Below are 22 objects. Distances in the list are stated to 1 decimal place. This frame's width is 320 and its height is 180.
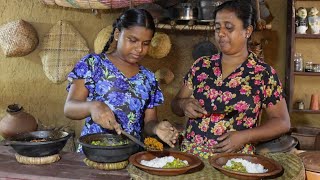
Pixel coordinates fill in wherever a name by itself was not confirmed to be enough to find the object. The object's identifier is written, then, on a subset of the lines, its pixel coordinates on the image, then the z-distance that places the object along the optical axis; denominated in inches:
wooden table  71.3
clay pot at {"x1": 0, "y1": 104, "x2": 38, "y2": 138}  153.6
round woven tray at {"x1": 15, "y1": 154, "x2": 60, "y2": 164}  77.9
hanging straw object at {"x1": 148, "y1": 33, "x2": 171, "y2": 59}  154.5
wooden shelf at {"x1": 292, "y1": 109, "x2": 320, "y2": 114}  167.3
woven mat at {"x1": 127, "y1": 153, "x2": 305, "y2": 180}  66.2
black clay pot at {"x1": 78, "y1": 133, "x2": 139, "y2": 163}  73.0
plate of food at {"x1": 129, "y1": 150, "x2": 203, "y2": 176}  65.9
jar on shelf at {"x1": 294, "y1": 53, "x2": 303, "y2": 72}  169.7
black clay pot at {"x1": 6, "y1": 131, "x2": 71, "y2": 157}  77.5
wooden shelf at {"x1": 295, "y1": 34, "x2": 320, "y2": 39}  163.9
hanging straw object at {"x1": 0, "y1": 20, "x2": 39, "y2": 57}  163.8
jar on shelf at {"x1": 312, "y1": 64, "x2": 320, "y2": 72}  169.6
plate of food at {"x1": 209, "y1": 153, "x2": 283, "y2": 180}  64.2
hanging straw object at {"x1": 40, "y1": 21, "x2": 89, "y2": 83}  169.8
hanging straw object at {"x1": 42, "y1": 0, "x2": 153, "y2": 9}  139.6
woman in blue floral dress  85.4
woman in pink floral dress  84.8
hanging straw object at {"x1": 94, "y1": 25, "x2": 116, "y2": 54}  154.9
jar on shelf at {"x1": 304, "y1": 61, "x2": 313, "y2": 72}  169.9
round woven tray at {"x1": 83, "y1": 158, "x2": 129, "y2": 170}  74.3
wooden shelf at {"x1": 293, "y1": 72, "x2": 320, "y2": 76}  166.4
